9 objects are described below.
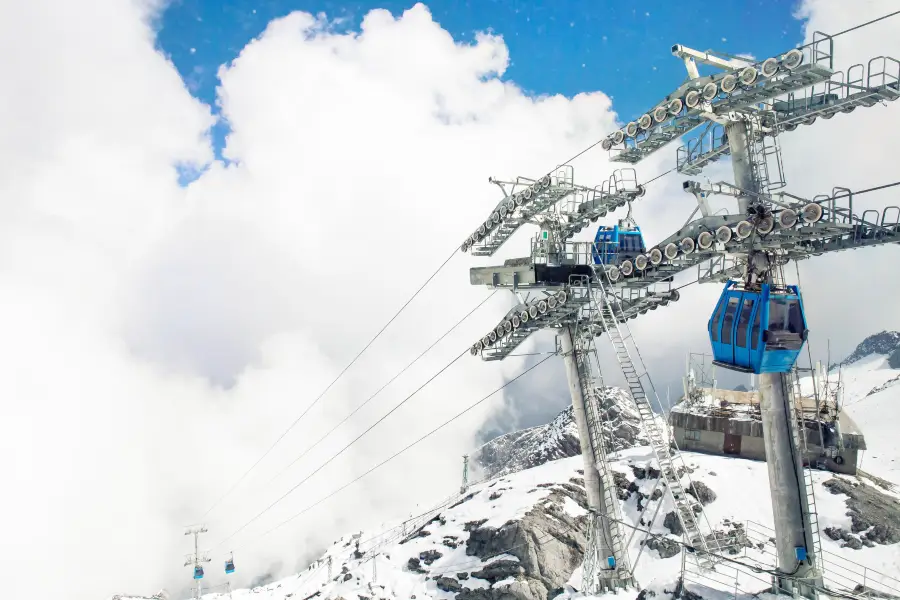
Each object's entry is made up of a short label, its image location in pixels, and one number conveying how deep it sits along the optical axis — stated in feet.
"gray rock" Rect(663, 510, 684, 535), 137.69
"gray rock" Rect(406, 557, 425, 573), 144.67
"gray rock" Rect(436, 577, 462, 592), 136.56
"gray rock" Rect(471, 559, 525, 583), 136.67
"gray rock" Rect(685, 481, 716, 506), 142.51
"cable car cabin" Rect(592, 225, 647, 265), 91.23
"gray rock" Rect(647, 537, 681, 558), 129.39
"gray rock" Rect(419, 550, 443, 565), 147.84
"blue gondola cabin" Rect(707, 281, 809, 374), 61.46
